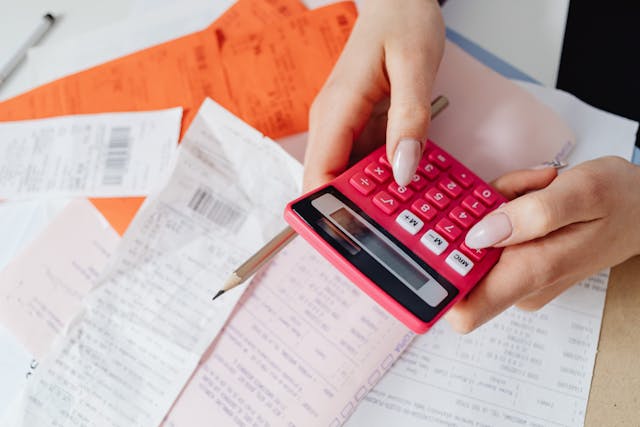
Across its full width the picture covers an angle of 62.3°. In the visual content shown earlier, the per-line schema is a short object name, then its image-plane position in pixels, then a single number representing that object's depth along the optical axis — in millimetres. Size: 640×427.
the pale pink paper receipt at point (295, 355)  429
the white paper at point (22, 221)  508
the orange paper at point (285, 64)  550
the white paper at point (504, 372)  421
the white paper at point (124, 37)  599
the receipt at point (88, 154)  529
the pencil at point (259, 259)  402
